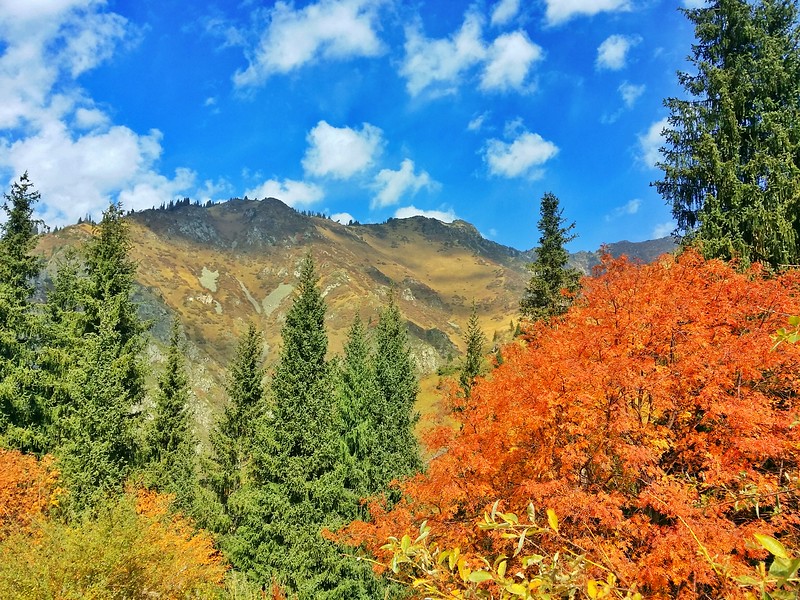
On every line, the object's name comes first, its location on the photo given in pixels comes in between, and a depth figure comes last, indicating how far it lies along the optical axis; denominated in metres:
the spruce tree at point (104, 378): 21.14
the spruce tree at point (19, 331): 24.55
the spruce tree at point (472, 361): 40.75
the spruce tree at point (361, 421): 29.66
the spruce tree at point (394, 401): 30.73
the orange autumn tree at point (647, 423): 10.67
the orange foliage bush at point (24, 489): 20.22
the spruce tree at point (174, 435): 27.20
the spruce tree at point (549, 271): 35.06
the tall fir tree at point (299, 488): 22.80
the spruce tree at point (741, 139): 18.34
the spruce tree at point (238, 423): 28.96
